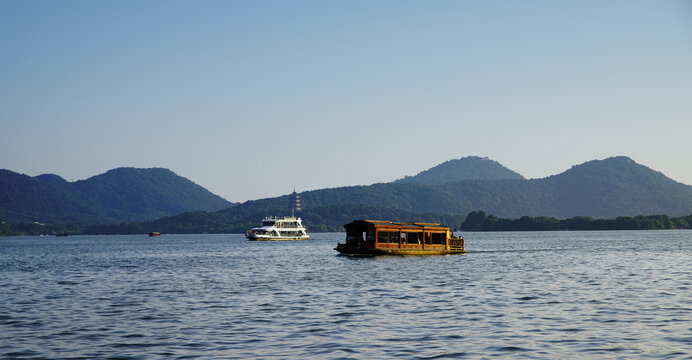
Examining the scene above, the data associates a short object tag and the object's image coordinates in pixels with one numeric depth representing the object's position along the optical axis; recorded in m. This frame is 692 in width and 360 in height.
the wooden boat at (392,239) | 84.31
